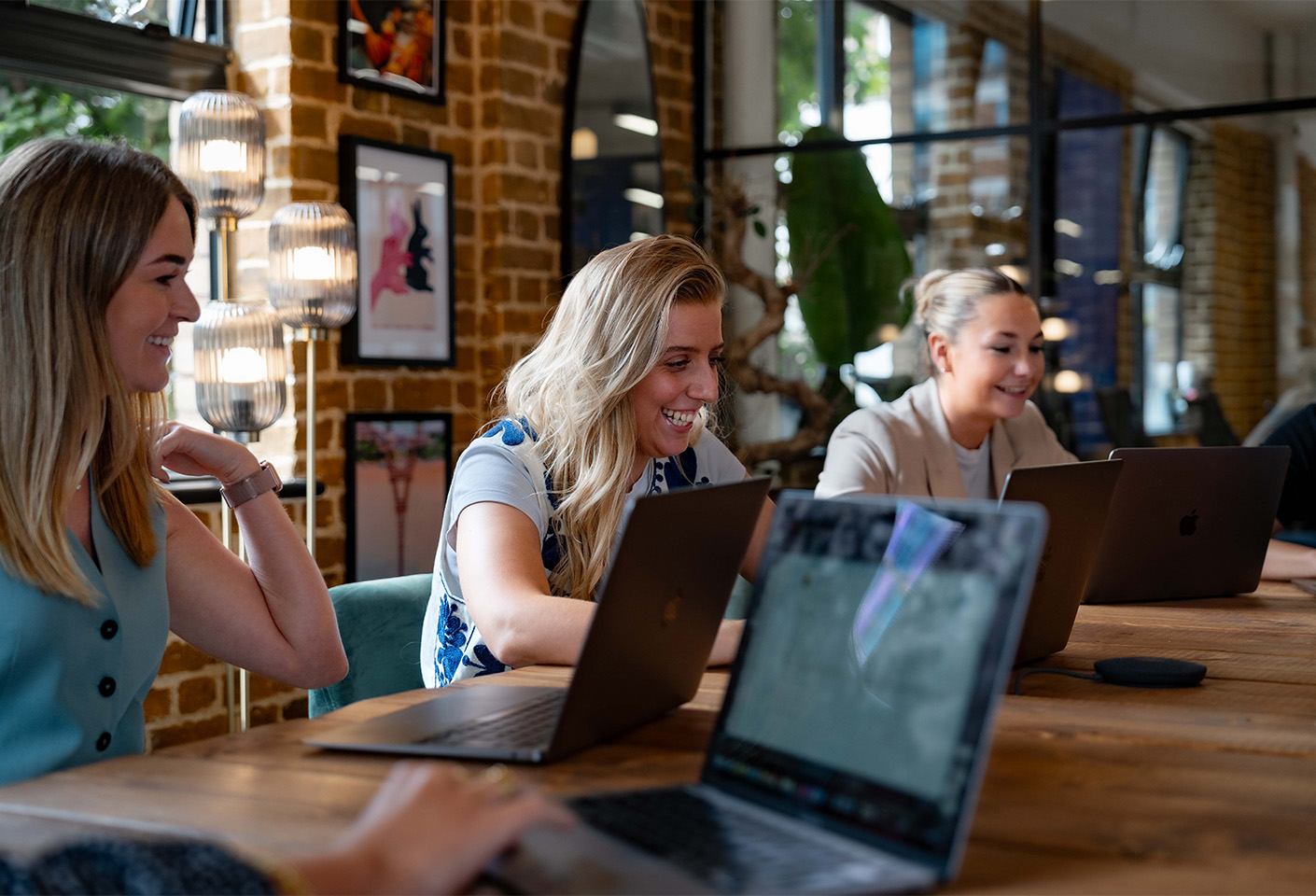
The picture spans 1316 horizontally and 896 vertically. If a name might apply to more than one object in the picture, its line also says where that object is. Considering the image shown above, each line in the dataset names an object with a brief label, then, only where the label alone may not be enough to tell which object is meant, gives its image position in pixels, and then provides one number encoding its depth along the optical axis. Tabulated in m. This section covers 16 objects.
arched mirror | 4.67
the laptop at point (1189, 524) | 2.05
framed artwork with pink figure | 3.87
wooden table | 0.87
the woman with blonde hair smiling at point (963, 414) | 2.90
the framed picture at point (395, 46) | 3.85
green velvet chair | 2.03
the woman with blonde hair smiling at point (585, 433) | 1.87
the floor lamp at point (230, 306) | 2.98
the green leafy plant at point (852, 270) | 5.09
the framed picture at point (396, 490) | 3.83
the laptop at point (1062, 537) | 1.54
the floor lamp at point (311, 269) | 3.19
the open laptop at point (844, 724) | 0.80
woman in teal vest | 1.44
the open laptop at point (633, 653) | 1.12
